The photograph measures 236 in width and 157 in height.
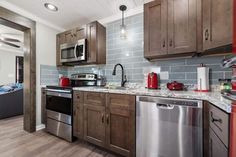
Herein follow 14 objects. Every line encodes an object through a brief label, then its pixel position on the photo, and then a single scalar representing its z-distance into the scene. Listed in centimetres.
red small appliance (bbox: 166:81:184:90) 169
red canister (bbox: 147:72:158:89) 192
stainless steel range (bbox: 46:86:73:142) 213
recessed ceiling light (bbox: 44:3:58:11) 214
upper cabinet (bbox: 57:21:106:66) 234
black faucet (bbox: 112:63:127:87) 229
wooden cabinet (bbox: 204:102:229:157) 80
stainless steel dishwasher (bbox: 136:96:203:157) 119
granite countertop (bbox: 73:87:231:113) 81
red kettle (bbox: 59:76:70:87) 251
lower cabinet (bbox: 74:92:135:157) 156
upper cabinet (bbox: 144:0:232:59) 118
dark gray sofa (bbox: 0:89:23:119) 323
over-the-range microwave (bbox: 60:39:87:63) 243
